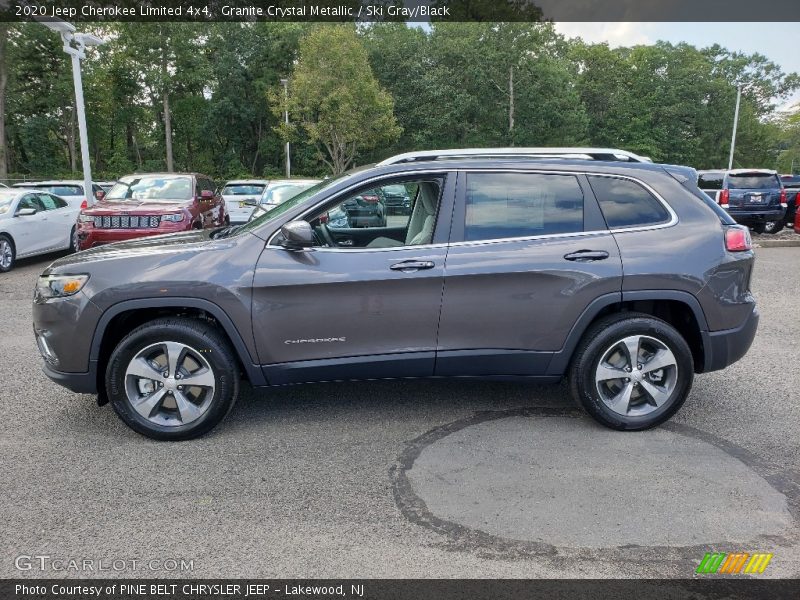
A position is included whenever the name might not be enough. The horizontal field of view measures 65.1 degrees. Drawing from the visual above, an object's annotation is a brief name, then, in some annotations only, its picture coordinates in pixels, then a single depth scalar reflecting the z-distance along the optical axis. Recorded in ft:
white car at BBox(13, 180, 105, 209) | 59.36
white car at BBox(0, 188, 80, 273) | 38.06
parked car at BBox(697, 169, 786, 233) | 52.95
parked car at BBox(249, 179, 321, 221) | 48.08
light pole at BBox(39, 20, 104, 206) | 51.96
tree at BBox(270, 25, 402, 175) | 118.42
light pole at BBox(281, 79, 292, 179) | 125.77
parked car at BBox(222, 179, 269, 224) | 58.17
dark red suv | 33.09
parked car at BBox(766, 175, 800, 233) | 57.06
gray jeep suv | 13.07
